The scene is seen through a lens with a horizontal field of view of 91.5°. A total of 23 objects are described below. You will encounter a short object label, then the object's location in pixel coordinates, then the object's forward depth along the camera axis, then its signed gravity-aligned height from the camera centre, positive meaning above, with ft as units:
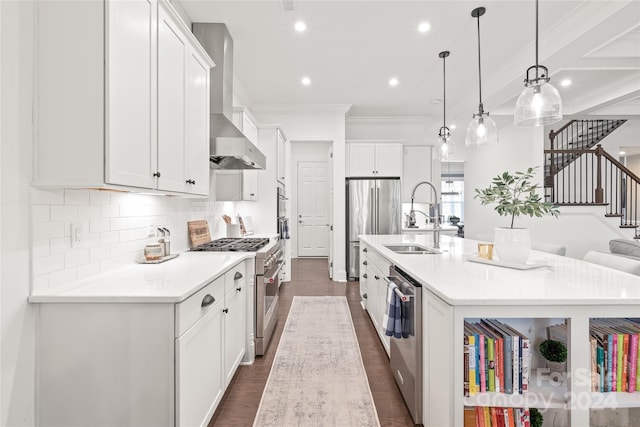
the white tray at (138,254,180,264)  6.81 -1.06
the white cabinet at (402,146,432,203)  20.10 +3.07
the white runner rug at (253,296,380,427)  6.15 -3.98
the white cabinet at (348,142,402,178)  18.67 +3.26
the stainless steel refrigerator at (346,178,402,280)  17.99 +0.43
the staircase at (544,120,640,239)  18.03 +2.83
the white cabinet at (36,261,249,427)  4.31 -2.10
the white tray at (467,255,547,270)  6.12 -1.03
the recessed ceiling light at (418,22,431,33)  10.17 +6.18
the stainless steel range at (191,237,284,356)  8.68 -1.97
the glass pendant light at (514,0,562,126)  6.85 +2.48
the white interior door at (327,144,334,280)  18.56 -0.40
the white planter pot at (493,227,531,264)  6.16 -0.61
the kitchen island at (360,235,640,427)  4.21 -1.53
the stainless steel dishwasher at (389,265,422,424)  5.56 -2.55
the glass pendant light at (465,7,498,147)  9.41 +2.59
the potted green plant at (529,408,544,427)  4.66 -3.07
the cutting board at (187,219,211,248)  9.42 -0.61
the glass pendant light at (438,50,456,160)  11.47 +2.50
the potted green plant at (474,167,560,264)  5.89 +0.05
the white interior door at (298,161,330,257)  26.48 +0.45
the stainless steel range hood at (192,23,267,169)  9.42 +3.92
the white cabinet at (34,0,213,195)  4.31 +1.71
